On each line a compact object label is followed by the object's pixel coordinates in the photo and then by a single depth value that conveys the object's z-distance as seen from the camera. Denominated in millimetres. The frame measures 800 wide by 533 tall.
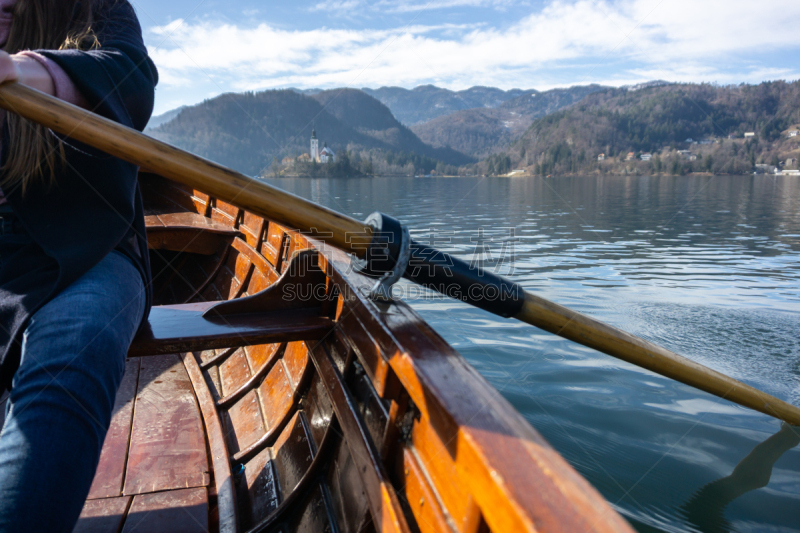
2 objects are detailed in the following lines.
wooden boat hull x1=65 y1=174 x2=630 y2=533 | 885
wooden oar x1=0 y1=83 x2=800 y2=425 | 1220
